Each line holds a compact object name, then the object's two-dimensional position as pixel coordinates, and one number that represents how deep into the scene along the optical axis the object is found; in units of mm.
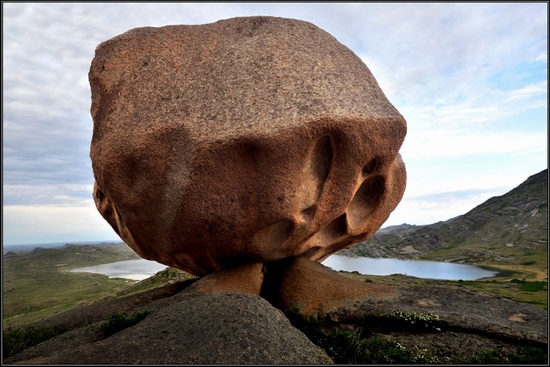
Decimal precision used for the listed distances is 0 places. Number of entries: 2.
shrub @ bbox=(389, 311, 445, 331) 10500
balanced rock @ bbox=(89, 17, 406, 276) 10812
